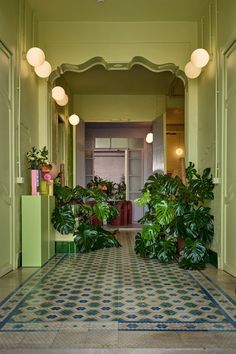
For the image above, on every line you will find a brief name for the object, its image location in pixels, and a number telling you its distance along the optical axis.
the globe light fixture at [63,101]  6.69
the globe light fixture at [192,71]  5.20
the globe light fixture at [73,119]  8.21
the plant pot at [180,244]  5.31
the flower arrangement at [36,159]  5.12
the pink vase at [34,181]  4.97
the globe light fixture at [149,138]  10.30
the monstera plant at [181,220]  4.80
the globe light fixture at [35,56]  4.78
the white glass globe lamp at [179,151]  9.19
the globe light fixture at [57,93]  6.09
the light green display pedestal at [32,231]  4.85
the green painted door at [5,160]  4.32
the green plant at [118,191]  11.51
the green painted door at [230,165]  4.27
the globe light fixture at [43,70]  5.19
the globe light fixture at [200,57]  4.84
